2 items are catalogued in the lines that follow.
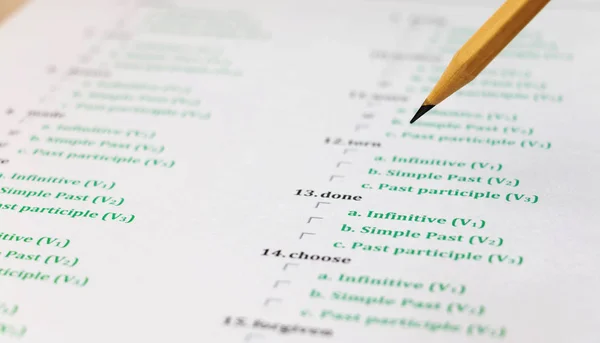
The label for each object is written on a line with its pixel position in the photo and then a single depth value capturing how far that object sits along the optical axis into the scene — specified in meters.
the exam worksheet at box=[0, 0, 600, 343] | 0.41
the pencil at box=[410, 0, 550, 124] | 0.41
